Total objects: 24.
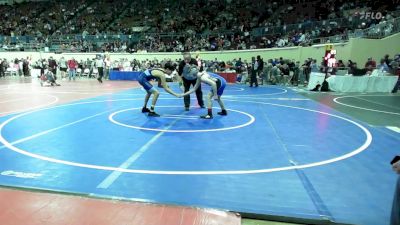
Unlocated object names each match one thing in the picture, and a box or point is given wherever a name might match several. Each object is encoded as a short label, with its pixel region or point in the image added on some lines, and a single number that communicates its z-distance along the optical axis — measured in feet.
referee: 32.04
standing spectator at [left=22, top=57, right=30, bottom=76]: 88.55
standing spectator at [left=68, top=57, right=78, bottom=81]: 76.74
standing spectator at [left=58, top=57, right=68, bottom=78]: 81.46
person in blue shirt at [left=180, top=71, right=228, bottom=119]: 28.89
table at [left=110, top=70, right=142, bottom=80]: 81.05
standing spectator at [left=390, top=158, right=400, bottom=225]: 9.55
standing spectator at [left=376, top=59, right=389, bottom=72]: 53.54
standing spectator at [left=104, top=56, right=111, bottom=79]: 80.23
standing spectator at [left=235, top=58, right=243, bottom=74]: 76.89
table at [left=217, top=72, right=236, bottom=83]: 74.02
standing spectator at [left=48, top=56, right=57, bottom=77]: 77.42
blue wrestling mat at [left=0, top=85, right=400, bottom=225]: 12.73
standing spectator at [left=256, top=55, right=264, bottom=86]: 61.52
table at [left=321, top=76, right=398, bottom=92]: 52.80
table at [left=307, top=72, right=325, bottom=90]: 53.83
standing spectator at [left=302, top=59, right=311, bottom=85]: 64.23
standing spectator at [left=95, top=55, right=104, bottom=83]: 71.79
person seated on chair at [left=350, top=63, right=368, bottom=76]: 53.42
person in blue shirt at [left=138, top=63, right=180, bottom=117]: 30.07
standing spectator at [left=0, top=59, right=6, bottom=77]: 85.87
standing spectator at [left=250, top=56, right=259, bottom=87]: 60.85
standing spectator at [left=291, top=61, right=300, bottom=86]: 65.41
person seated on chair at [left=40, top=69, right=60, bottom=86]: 61.05
